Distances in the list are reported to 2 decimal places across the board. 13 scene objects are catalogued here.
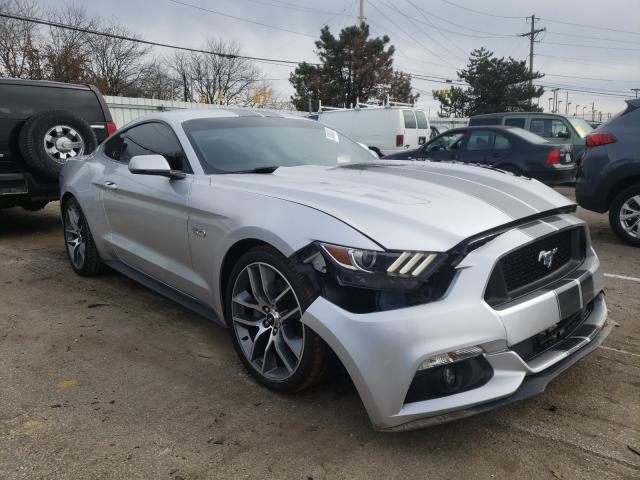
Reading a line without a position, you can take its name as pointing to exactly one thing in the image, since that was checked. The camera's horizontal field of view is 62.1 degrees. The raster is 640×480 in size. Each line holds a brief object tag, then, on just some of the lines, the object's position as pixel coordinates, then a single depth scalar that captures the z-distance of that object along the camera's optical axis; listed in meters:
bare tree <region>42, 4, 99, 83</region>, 29.36
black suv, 6.04
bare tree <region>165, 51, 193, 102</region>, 47.94
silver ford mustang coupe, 2.09
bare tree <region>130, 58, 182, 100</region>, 41.62
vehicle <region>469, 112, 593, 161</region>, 11.20
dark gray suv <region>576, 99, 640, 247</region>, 5.94
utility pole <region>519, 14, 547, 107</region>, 53.36
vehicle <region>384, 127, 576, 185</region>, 9.69
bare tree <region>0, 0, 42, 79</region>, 28.55
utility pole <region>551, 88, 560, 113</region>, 73.79
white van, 16.19
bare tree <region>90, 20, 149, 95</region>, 37.75
